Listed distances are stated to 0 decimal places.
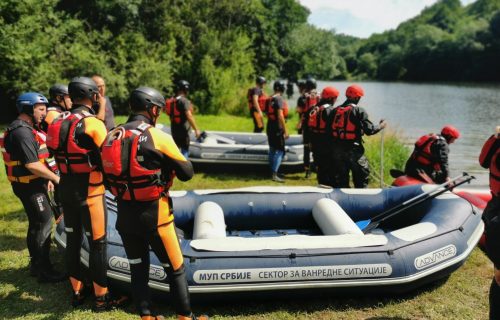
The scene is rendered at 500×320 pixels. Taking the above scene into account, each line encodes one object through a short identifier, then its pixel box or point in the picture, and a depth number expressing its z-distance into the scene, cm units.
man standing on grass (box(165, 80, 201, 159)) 632
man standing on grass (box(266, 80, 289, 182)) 654
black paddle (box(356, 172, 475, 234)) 429
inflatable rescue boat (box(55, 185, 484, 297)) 315
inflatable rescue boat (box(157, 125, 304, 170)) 723
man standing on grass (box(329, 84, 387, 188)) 472
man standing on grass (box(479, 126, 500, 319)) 237
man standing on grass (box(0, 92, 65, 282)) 315
